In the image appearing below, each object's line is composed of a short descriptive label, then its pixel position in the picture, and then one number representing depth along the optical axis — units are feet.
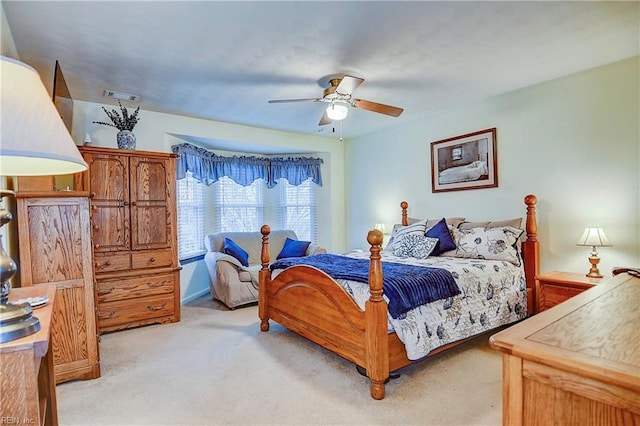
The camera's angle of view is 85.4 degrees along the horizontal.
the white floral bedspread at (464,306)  7.61
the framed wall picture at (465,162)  12.73
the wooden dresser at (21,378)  3.07
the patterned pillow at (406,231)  12.55
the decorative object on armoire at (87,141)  11.31
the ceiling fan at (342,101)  9.78
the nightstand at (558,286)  9.17
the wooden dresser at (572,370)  2.47
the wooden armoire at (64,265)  7.62
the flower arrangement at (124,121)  11.61
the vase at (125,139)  11.64
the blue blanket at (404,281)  7.44
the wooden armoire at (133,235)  11.10
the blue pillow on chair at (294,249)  16.39
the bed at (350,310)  7.18
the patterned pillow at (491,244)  10.57
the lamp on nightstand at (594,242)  9.27
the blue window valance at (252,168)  16.40
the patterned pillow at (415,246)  11.43
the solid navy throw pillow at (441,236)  11.66
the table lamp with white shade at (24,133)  3.03
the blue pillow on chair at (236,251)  14.98
